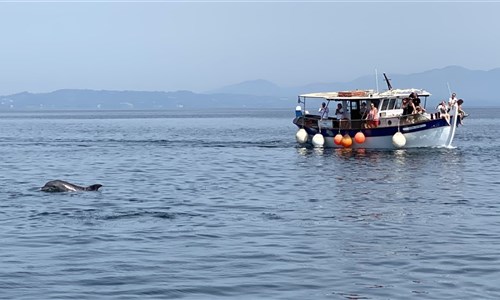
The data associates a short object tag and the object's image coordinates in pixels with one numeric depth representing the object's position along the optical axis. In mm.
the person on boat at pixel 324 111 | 63031
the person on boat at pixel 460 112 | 58459
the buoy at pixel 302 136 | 64125
